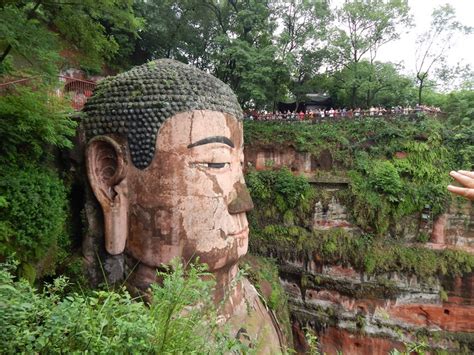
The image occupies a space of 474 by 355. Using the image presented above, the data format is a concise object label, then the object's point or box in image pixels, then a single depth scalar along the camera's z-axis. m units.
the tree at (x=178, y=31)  17.28
